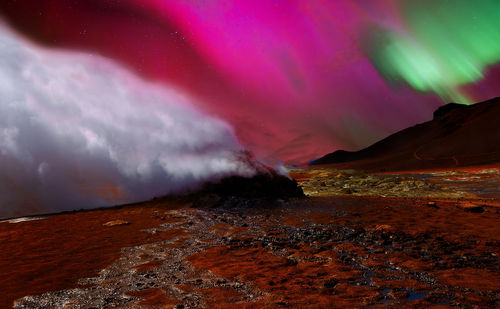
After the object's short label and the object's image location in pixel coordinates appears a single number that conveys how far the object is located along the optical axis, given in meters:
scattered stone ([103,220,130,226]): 13.82
